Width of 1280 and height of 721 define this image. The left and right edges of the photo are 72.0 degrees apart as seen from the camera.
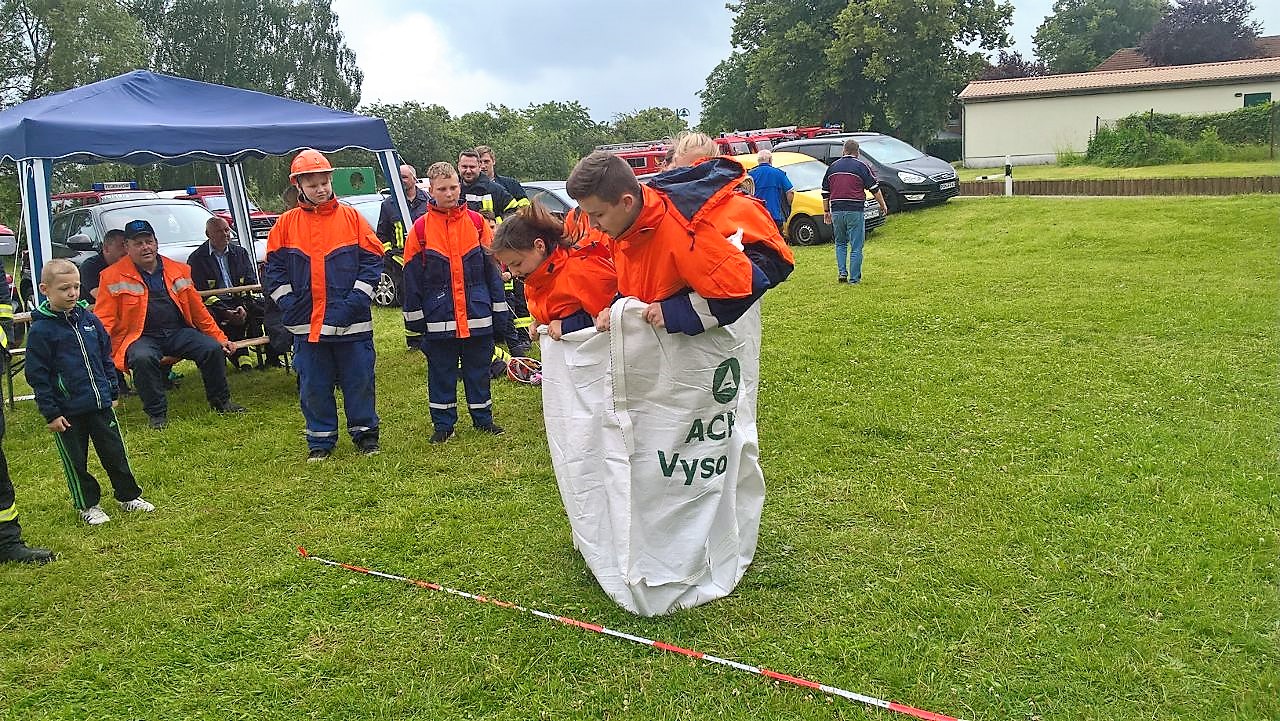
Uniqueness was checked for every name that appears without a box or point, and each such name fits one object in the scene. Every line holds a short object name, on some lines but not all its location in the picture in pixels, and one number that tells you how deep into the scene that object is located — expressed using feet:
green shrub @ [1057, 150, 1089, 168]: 80.44
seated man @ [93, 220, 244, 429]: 22.81
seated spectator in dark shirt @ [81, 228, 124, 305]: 22.98
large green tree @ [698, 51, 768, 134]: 159.94
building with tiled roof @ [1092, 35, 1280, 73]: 149.69
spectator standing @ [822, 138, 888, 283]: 36.22
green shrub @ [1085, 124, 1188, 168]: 72.28
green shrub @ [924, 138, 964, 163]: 126.00
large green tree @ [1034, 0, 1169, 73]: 203.21
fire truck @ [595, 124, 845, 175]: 63.16
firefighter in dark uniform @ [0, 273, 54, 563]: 14.56
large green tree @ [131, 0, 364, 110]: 157.38
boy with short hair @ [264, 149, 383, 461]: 18.42
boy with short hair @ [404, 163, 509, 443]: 19.21
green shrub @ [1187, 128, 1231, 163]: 71.05
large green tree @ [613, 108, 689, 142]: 225.35
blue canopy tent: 21.79
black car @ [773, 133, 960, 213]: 54.65
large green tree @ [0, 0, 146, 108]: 108.99
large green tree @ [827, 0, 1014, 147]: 121.60
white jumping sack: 10.68
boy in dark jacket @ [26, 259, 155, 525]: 15.21
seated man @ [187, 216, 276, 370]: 27.25
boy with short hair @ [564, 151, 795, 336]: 9.89
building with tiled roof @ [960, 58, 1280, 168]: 99.50
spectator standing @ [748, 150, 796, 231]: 33.37
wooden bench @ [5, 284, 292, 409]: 23.81
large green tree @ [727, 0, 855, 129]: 131.54
